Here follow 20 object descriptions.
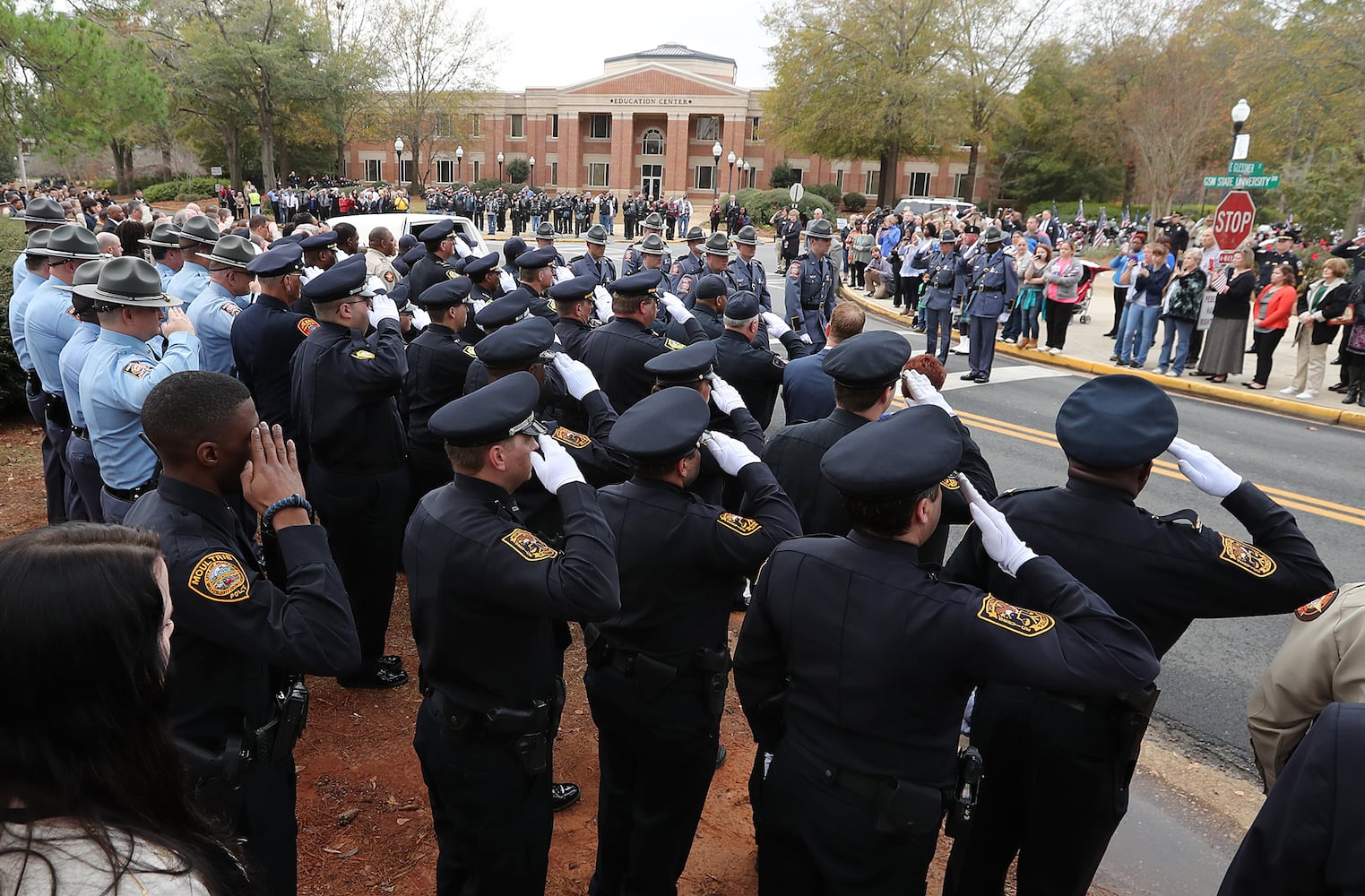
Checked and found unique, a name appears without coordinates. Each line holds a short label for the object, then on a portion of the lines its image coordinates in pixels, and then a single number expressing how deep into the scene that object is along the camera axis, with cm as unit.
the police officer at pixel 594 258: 1099
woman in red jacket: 1272
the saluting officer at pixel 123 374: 411
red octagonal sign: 1458
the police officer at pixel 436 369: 572
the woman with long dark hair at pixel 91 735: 124
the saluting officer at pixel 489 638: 278
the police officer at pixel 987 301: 1309
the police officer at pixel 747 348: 632
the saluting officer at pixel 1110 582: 284
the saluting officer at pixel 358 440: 490
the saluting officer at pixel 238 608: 246
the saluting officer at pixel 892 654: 233
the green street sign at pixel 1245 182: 1450
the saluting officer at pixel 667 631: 315
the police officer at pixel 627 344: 586
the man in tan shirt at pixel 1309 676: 243
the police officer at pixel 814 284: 1172
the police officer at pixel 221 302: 610
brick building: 6219
